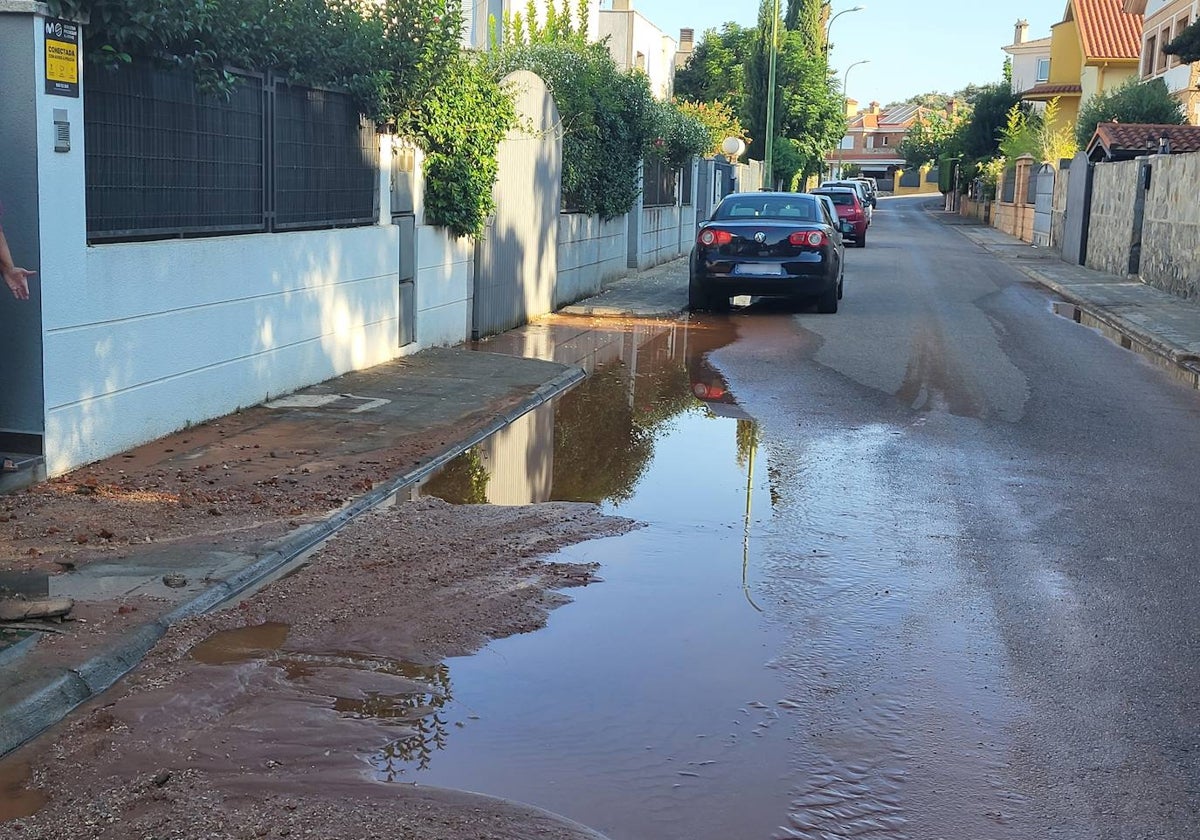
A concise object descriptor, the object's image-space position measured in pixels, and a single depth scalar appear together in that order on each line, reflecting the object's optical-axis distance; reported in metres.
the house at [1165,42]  42.00
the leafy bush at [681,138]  26.55
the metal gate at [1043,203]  38.88
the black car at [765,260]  17.88
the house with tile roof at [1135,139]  29.55
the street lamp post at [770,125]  44.09
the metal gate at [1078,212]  31.25
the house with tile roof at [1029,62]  79.69
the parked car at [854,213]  37.22
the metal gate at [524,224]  14.88
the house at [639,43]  52.22
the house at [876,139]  146.00
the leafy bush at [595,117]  18.94
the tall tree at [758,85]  57.12
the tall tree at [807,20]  66.38
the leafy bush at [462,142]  12.74
